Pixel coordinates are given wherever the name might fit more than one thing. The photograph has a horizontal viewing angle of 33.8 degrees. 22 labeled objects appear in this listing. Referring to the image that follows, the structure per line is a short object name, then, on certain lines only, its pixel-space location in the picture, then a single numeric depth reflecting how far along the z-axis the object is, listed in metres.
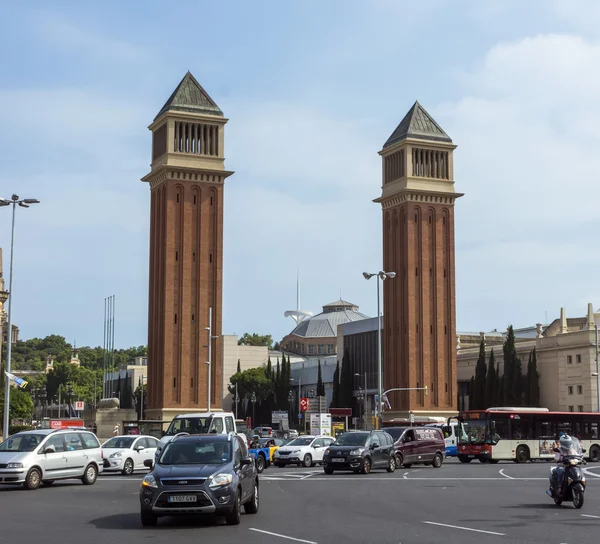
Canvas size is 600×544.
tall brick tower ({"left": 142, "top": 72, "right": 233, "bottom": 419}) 80.44
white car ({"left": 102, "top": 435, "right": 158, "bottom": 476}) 33.41
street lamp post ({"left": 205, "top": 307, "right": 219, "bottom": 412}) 74.12
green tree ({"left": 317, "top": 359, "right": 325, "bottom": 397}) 118.38
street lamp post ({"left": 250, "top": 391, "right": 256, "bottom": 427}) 125.46
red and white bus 46.34
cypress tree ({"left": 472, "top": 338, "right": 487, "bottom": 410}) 96.12
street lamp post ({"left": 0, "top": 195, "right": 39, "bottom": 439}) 40.25
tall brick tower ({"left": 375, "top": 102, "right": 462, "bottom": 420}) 89.25
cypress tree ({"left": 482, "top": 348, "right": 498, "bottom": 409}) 94.19
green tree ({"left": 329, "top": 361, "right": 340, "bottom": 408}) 108.31
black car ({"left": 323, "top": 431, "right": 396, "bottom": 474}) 33.56
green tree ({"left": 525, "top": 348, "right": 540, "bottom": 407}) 92.25
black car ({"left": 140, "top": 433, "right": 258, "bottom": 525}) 15.32
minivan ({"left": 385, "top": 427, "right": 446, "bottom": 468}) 38.72
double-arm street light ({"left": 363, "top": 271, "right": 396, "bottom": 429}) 55.03
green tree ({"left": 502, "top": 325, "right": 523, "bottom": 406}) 92.75
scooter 19.02
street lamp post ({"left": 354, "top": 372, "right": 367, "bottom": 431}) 109.56
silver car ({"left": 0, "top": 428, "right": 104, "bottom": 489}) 24.86
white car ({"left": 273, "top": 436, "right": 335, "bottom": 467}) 41.97
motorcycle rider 19.06
